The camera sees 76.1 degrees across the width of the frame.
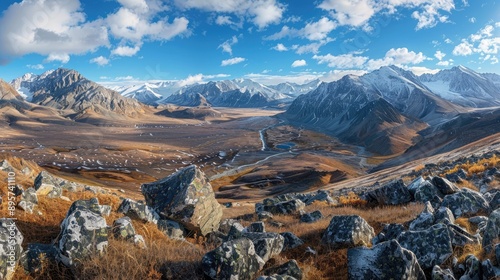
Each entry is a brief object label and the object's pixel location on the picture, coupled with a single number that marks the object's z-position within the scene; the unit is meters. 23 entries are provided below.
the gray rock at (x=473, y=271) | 7.45
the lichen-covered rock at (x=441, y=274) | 7.59
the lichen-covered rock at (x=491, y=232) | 8.55
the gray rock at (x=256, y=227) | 13.30
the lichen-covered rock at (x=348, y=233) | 11.23
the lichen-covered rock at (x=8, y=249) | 7.05
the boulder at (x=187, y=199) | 12.68
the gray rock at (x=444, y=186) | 16.84
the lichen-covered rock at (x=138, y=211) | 12.02
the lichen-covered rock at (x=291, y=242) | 11.77
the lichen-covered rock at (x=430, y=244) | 8.48
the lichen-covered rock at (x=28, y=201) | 11.26
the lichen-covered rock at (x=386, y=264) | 7.62
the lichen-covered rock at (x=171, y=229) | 11.79
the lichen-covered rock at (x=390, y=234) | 10.93
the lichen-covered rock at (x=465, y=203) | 13.16
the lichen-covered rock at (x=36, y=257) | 7.61
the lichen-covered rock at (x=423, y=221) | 10.79
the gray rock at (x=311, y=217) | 17.61
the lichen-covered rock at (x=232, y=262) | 7.50
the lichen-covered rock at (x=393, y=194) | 18.83
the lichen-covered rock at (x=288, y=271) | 8.00
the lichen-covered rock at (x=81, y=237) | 7.64
